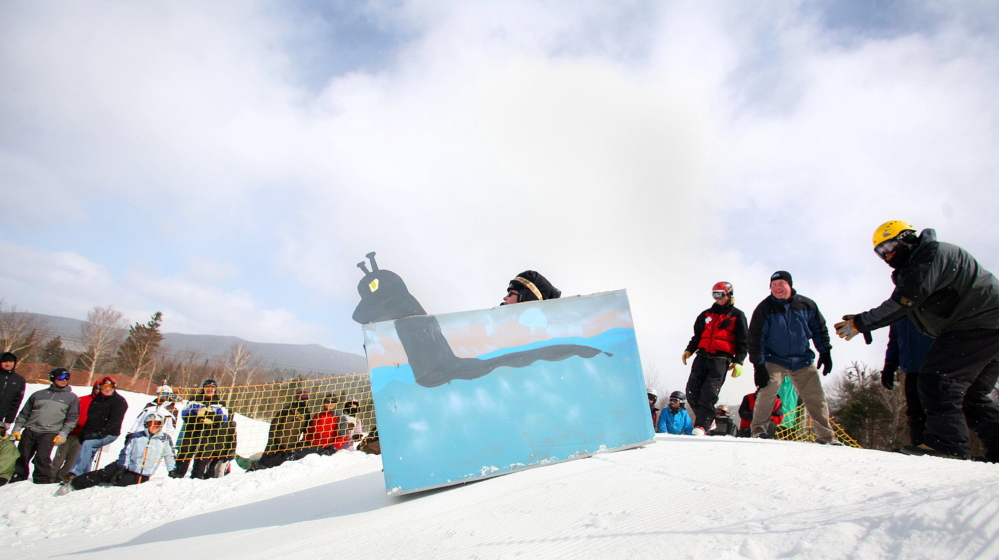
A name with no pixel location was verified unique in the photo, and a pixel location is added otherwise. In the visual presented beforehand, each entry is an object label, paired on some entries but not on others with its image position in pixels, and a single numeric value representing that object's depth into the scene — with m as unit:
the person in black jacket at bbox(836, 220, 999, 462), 3.49
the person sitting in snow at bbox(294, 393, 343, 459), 8.39
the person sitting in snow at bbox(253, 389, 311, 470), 7.71
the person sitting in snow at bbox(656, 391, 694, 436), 7.27
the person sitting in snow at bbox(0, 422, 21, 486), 7.11
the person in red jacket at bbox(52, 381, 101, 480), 7.44
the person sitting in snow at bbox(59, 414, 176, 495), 6.89
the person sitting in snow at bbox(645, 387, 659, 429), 8.11
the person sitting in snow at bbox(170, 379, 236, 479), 7.63
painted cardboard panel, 3.35
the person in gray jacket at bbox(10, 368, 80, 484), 7.33
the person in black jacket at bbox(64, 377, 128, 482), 7.61
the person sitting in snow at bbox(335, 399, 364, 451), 8.66
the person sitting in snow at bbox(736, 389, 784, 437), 7.33
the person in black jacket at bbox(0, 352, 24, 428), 7.69
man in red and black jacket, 5.70
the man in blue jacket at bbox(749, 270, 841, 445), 4.79
